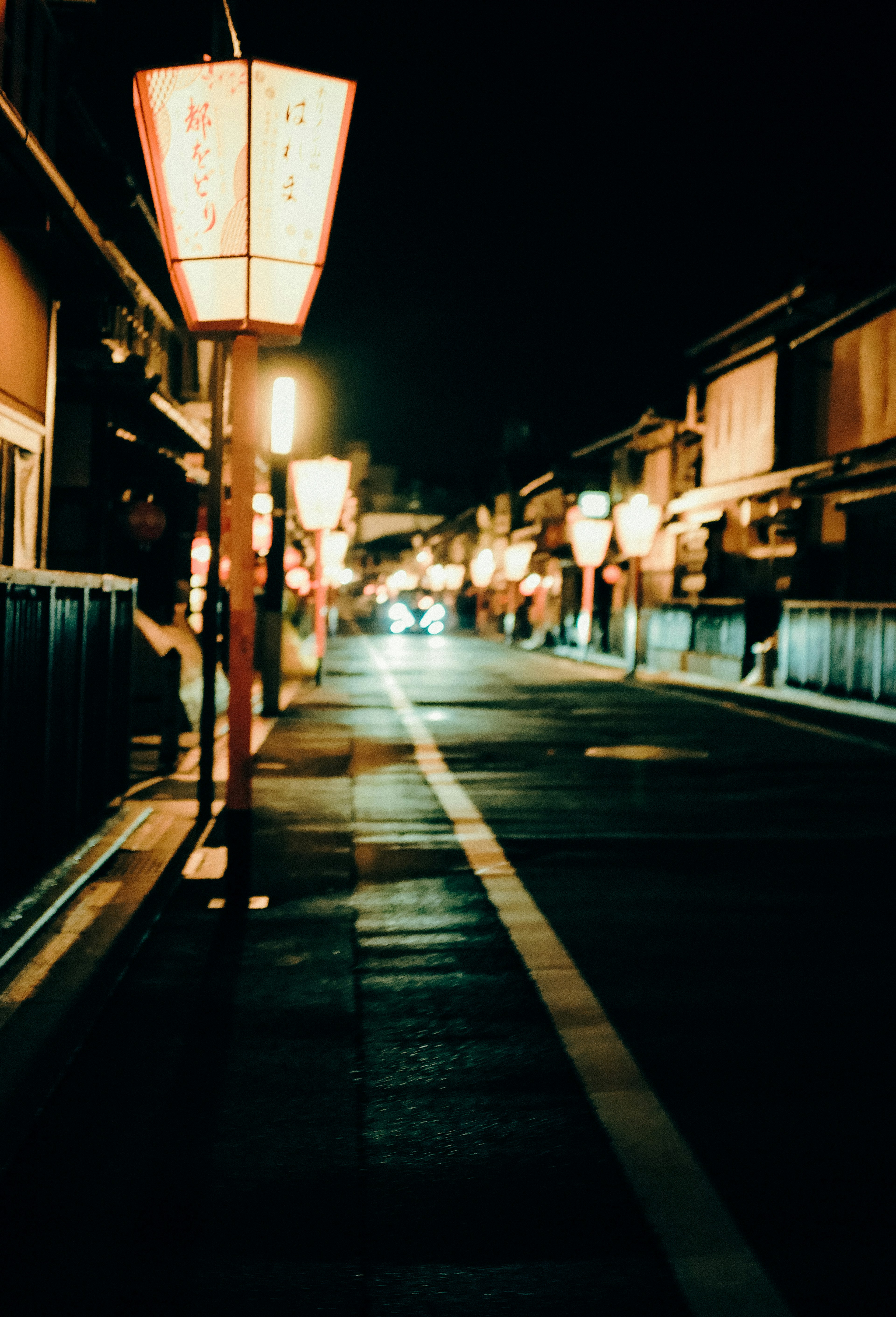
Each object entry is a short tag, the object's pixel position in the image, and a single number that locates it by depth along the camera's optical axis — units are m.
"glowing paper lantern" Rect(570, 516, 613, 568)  36.47
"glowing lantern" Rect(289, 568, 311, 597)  41.06
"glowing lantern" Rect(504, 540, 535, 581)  50.59
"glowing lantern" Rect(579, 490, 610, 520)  40.44
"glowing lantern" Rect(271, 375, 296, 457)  20.95
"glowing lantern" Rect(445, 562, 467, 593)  81.81
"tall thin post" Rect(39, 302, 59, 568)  13.09
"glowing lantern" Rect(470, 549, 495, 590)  60.69
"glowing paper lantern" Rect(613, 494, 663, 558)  30.02
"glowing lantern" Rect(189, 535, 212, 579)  26.64
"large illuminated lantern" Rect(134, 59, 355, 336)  7.67
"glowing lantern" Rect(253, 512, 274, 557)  26.73
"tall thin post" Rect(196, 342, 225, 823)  9.61
